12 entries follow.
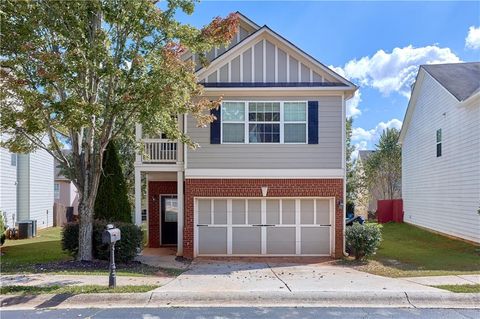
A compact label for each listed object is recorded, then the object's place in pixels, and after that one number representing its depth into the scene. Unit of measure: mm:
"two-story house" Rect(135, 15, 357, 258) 14008
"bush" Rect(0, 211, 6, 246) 15170
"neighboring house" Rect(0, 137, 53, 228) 20188
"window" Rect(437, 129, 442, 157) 20016
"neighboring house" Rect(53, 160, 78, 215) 32625
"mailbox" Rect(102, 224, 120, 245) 8539
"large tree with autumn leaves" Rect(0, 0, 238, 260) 9867
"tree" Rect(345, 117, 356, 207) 31428
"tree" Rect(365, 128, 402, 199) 34469
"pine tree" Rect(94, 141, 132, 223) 13164
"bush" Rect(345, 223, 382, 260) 12820
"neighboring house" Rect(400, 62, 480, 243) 16391
